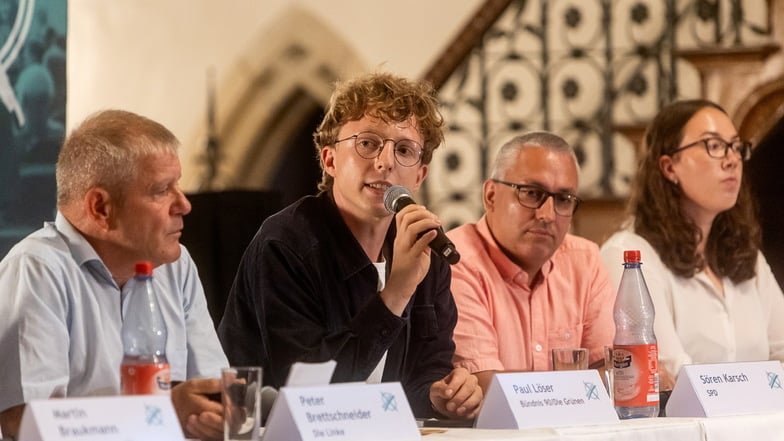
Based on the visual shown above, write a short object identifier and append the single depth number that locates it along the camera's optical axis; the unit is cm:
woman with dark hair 702
